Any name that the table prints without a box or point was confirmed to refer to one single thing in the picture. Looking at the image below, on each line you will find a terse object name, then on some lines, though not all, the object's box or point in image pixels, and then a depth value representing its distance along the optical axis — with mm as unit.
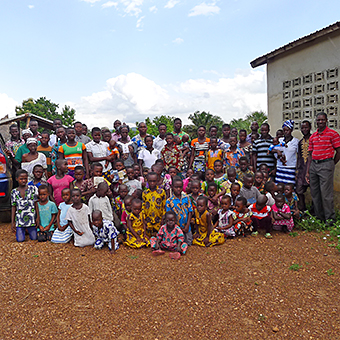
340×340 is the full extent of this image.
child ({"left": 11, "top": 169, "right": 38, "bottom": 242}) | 4848
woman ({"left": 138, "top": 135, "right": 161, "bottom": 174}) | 5949
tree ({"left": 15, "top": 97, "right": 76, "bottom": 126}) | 23991
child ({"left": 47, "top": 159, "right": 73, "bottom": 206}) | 5055
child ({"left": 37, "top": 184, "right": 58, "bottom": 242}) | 4859
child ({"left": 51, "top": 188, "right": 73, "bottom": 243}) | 4715
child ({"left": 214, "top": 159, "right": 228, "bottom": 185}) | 5430
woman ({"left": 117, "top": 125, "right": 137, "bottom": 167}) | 6137
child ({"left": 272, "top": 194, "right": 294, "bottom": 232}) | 5168
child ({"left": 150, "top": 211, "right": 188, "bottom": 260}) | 4271
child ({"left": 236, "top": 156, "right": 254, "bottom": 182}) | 5785
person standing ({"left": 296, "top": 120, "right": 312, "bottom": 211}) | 5824
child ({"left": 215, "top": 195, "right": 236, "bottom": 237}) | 4871
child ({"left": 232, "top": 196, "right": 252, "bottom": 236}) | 4953
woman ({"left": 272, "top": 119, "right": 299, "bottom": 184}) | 5973
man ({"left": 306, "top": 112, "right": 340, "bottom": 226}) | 5234
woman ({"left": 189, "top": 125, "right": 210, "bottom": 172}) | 6113
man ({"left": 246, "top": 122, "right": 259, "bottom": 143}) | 6683
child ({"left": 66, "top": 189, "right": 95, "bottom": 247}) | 4582
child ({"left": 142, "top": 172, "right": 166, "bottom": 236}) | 4875
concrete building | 6270
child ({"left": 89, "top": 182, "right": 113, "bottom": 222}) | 4793
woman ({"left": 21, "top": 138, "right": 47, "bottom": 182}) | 5359
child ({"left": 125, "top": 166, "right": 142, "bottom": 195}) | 5316
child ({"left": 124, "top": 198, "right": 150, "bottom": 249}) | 4555
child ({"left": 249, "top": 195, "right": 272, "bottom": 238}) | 5074
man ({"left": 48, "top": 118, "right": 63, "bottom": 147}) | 6777
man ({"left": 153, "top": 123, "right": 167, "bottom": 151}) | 6484
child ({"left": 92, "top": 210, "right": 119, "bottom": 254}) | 4363
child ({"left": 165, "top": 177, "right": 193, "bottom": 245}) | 4676
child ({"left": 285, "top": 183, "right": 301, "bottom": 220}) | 5483
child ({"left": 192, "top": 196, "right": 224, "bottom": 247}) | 4605
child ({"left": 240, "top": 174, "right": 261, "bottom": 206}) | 5293
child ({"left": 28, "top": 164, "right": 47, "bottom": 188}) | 5100
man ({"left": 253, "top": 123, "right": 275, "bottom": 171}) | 6367
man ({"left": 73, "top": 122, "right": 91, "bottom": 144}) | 6078
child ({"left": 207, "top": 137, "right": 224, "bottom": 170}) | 5973
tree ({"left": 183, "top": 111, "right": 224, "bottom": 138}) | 21203
